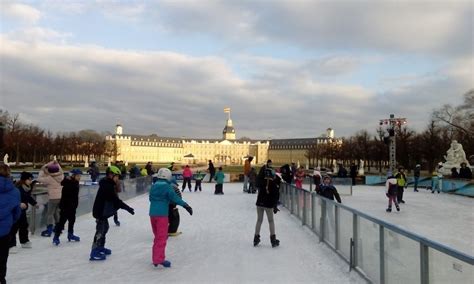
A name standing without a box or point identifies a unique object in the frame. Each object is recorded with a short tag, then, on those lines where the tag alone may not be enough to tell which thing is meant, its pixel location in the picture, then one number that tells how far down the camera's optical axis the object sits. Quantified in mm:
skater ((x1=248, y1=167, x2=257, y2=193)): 24342
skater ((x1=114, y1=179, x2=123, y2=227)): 12133
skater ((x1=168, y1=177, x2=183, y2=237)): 10439
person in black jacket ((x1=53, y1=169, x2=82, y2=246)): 9234
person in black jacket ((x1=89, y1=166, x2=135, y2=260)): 7824
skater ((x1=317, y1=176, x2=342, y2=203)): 10509
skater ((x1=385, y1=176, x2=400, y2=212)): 16255
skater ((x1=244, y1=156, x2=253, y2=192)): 24431
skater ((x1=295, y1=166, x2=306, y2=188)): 20797
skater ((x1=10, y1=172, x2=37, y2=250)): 8903
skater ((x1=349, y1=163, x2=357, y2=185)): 34131
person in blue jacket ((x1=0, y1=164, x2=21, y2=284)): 5571
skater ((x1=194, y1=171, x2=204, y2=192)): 26906
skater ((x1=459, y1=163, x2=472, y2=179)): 28281
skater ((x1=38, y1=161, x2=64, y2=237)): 9797
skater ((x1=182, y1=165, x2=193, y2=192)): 25859
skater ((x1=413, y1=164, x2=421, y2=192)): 29097
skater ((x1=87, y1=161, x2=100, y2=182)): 25281
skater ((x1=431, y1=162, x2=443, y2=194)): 27797
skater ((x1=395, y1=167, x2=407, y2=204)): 18516
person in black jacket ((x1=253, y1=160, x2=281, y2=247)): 9055
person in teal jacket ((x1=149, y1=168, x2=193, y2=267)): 7121
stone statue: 35438
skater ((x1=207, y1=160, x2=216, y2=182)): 31697
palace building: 172500
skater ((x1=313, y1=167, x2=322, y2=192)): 16422
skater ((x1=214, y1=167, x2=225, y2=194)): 24078
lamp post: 29125
